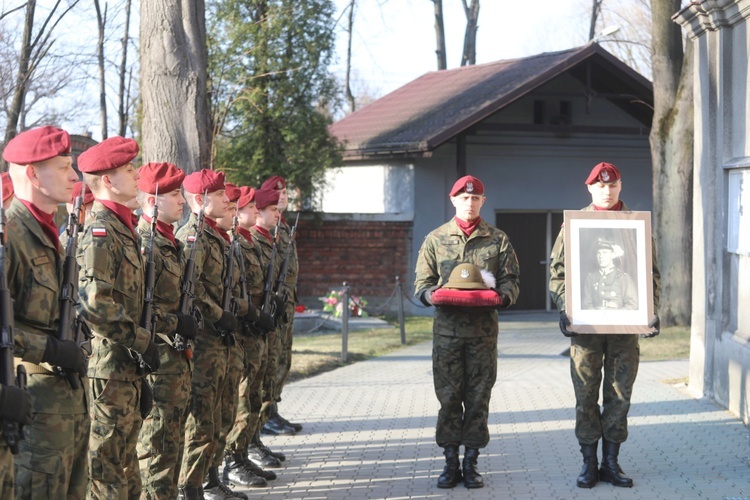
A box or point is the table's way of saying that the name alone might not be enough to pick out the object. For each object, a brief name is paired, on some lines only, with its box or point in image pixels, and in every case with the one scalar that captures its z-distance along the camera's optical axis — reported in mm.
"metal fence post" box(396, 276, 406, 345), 16938
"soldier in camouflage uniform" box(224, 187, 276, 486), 7368
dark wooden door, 23391
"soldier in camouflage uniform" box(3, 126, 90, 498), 4145
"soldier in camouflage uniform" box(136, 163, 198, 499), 5598
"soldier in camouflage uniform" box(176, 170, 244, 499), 6188
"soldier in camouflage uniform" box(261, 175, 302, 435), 8508
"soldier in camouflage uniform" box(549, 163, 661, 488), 7395
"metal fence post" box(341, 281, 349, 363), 14133
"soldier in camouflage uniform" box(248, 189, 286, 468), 7984
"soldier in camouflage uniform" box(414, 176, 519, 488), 7395
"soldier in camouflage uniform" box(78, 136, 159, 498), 4844
